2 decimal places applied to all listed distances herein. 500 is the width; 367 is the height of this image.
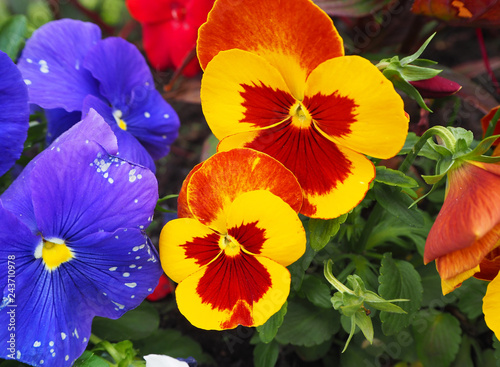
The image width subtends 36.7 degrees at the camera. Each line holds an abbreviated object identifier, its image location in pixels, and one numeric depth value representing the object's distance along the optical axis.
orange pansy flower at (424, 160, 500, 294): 0.19
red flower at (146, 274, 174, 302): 0.32
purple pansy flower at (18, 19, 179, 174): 0.25
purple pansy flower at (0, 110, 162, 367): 0.21
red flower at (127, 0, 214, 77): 0.37
